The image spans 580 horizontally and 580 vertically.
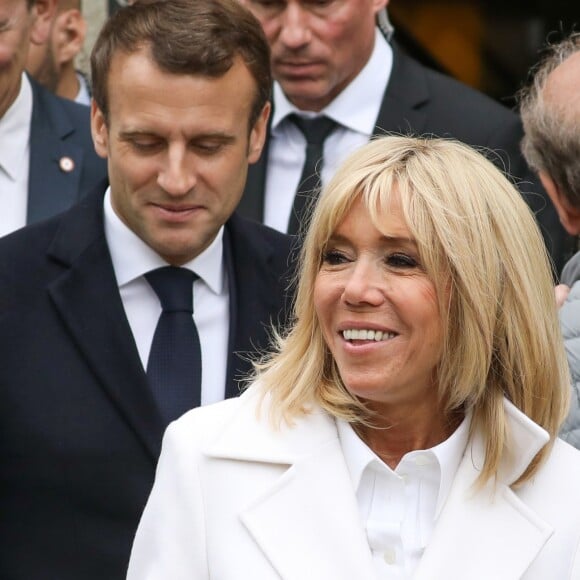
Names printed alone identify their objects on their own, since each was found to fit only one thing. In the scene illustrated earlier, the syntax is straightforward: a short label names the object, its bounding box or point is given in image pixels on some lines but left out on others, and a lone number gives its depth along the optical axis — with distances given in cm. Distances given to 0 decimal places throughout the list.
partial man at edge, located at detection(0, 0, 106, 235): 969
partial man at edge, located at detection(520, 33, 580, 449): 822
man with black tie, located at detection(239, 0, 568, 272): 1034
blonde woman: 670
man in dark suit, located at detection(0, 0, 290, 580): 753
